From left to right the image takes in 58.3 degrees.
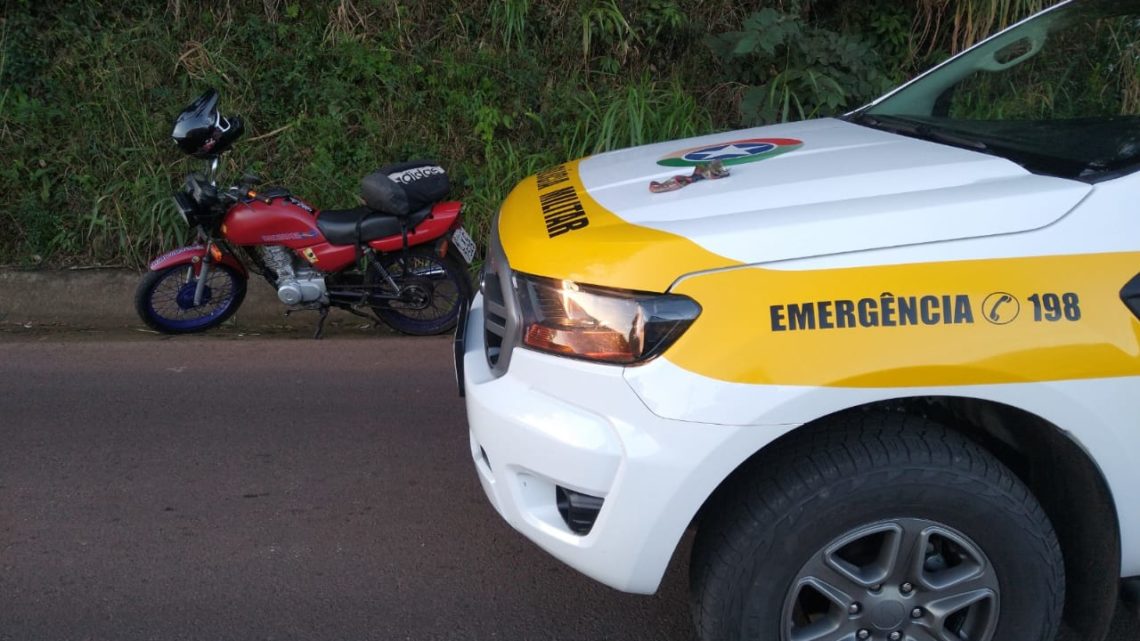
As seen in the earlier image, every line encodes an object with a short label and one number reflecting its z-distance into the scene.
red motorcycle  5.90
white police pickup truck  2.33
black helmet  5.92
